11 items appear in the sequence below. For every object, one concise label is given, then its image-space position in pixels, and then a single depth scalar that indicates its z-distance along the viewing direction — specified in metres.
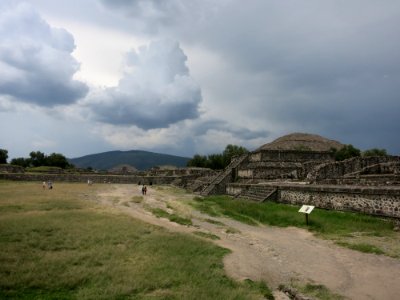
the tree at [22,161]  86.39
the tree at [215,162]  74.75
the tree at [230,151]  71.88
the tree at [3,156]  76.82
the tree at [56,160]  86.44
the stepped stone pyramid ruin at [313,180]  16.20
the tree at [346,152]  57.09
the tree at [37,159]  87.50
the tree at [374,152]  61.12
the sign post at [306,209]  16.07
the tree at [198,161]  78.75
